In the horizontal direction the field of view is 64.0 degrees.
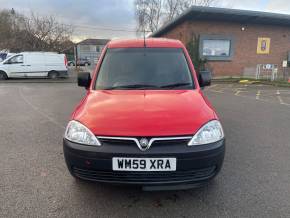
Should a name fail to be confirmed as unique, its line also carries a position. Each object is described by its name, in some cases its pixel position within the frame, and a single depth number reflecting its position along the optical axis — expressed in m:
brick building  16.33
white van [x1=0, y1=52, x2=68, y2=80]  16.62
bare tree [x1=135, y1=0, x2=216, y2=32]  34.94
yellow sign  17.65
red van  2.29
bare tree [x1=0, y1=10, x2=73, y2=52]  27.06
